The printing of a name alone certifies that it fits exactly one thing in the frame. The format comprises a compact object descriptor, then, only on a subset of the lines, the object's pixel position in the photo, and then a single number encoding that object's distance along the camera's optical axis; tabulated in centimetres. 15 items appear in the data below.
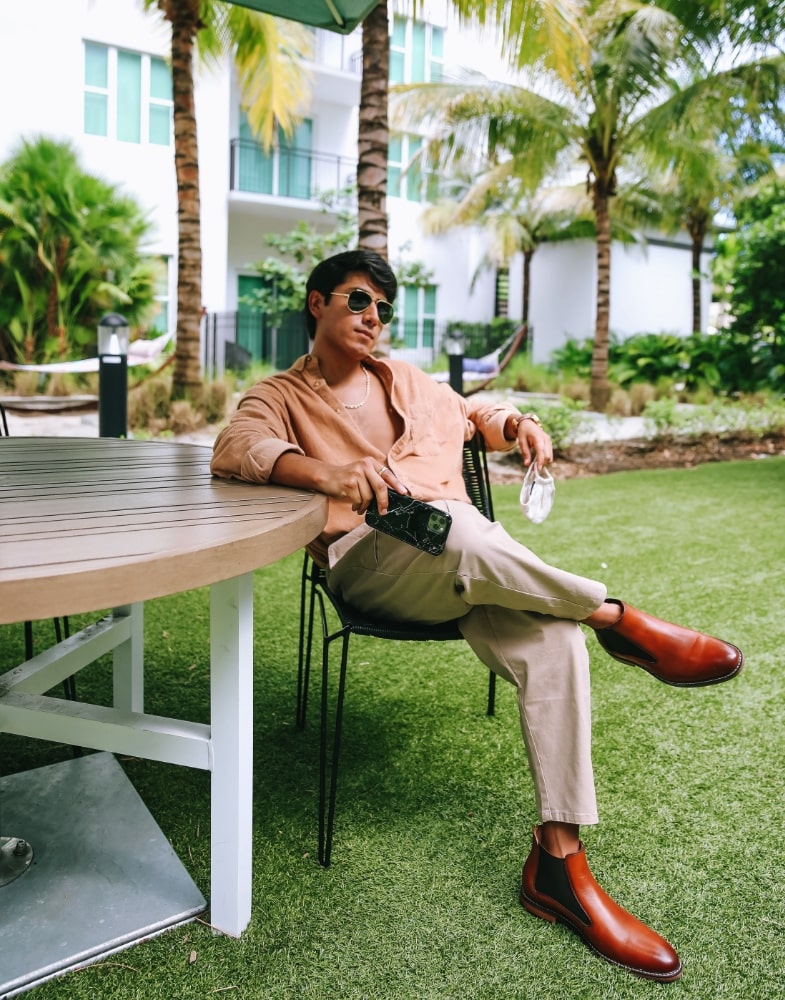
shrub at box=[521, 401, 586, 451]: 831
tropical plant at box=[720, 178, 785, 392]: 943
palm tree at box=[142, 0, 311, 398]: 831
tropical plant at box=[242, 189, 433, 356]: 1334
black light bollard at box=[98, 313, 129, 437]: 437
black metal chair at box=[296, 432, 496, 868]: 179
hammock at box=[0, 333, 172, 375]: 823
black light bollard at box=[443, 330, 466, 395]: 651
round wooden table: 111
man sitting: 163
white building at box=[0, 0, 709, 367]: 1225
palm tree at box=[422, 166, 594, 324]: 1747
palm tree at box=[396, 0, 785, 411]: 1023
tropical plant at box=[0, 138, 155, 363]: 1097
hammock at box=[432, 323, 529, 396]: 991
